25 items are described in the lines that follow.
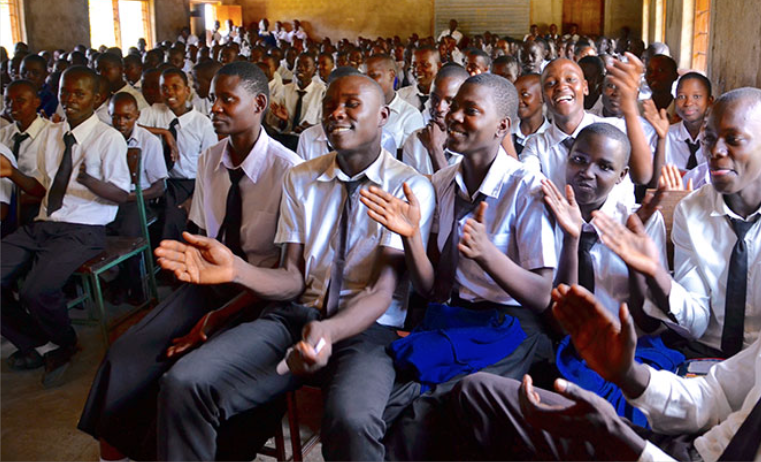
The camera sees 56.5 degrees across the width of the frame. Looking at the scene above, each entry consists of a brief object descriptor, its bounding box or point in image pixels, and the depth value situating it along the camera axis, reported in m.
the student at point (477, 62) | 4.94
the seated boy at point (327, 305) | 1.81
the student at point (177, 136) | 4.14
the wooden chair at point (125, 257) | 3.16
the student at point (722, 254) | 1.95
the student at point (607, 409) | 1.42
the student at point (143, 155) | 3.85
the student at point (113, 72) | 6.00
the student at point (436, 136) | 3.25
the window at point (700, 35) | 8.38
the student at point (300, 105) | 5.73
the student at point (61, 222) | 3.07
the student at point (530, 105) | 3.69
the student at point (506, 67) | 4.96
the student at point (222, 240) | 2.11
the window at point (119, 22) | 15.03
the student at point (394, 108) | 4.34
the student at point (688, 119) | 3.70
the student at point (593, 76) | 4.81
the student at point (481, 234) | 1.91
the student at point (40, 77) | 6.20
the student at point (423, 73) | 5.17
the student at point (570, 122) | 2.86
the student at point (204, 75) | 4.89
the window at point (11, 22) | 11.48
